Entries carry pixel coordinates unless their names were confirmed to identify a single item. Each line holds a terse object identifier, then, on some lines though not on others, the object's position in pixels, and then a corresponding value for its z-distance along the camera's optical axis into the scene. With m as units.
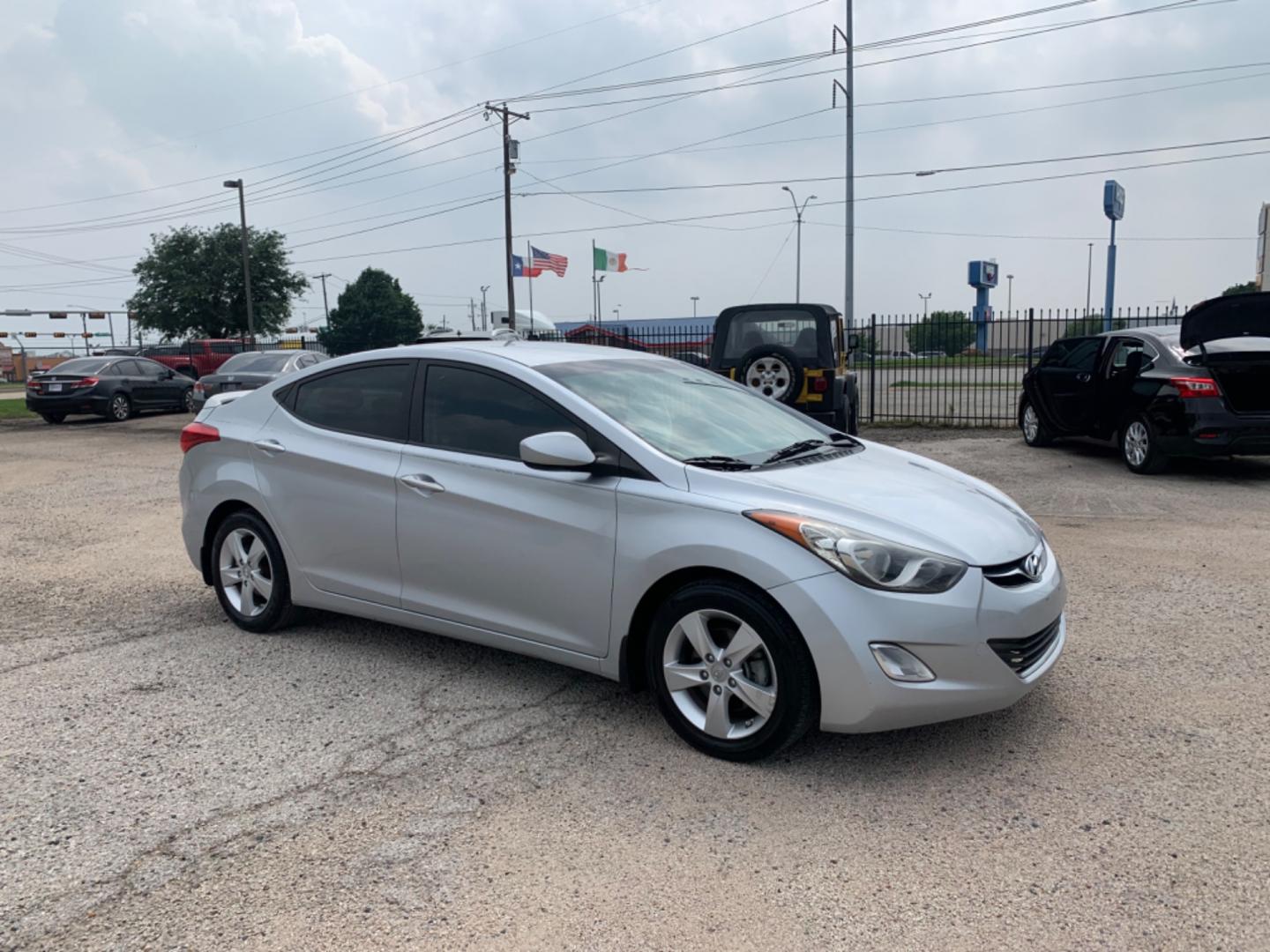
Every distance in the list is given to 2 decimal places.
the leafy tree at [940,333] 16.80
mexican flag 50.28
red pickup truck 30.75
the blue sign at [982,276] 69.62
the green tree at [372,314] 83.50
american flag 40.62
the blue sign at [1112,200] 49.84
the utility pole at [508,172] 32.88
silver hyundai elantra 3.29
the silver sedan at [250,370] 16.67
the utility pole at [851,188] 23.58
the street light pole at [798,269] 60.03
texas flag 38.87
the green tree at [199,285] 45.44
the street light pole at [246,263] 36.94
